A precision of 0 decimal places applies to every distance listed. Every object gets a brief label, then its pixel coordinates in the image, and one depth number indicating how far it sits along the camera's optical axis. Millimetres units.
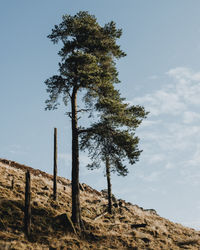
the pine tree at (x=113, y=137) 17828
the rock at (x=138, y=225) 20711
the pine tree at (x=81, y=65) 17438
